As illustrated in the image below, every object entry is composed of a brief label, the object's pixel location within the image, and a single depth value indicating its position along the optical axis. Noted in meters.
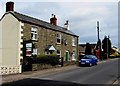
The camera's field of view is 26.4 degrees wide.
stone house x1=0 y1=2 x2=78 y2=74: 27.31
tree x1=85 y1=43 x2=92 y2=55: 65.29
